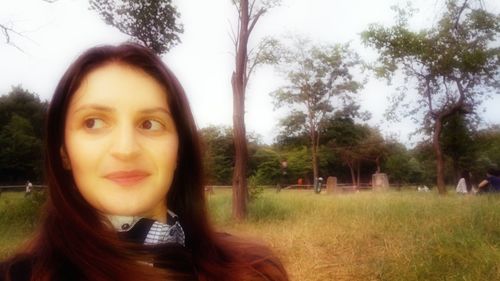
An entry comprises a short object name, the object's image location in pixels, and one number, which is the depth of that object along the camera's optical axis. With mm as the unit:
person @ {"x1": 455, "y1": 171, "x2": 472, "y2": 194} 16336
